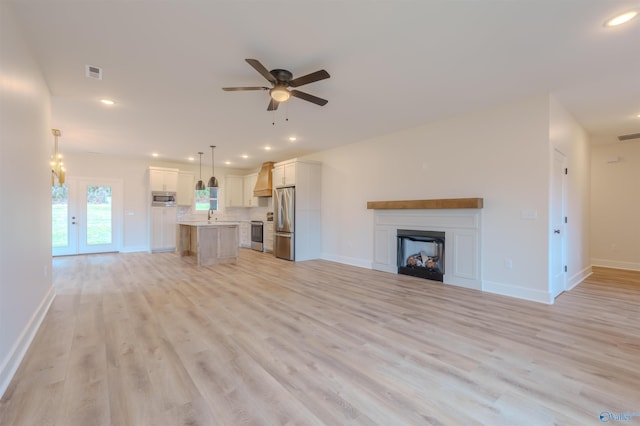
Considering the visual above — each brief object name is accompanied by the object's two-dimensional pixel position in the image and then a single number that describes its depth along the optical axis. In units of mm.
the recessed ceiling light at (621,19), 2250
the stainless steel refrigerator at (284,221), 6961
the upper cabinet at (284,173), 7022
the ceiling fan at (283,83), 2756
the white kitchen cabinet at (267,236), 8406
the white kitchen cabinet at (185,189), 8938
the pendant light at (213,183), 6755
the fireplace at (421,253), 4895
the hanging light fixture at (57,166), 5188
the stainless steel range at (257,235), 8836
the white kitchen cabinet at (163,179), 8273
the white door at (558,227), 3889
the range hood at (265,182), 8312
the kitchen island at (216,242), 6246
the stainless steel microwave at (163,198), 8359
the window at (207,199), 9492
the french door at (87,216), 7461
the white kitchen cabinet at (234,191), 9930
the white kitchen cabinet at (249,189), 9508
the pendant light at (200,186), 6984
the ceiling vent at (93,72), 3127
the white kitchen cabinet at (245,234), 9867
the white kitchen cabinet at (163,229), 8320
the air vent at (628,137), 5414
